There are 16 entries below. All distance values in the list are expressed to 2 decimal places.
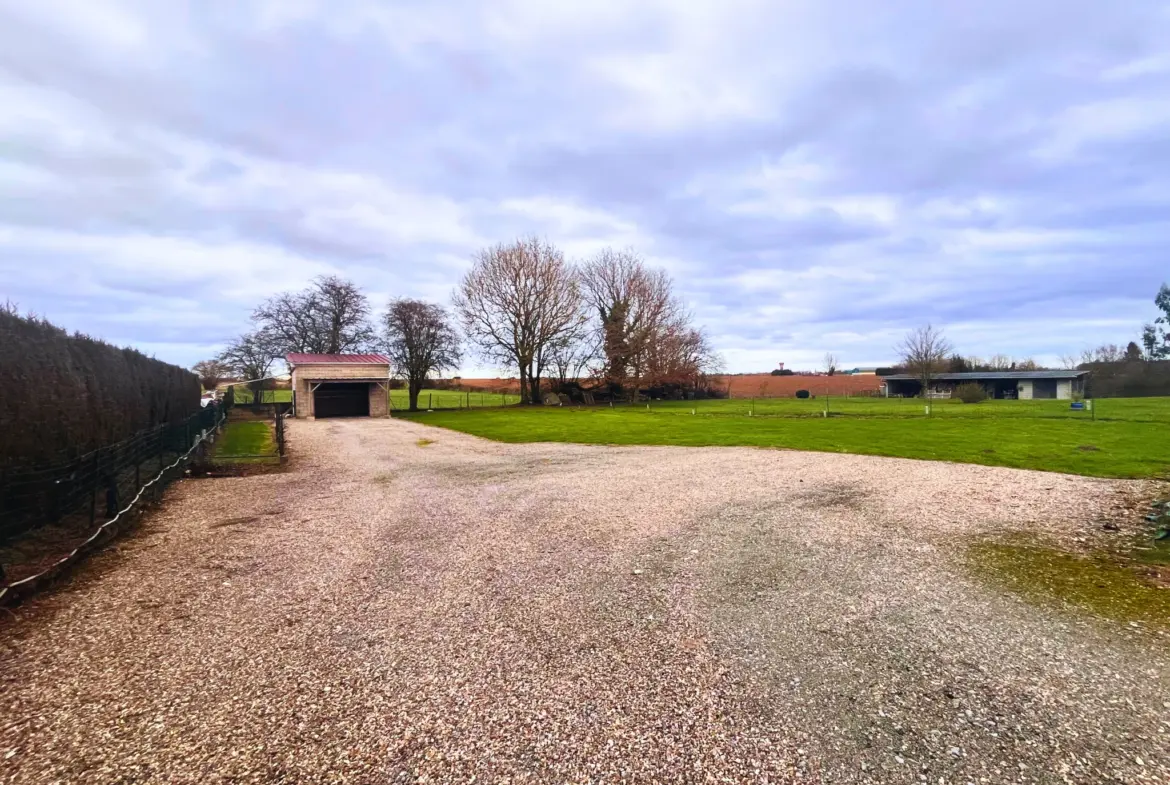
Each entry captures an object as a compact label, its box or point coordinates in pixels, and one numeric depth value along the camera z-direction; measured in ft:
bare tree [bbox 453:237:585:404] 119.96
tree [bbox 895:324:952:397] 160.86
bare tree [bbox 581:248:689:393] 129.80
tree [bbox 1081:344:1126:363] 188.03
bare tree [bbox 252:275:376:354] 124.67
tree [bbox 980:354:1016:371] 205.51
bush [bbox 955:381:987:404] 126.11
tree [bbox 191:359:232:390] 129.29
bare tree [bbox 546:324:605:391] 129.39
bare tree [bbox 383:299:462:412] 122.62
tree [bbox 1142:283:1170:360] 156.89
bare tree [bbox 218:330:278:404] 126.00
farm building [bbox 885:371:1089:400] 160.76
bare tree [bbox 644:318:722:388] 131.23
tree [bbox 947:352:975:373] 193.16
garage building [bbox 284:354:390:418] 98.99
